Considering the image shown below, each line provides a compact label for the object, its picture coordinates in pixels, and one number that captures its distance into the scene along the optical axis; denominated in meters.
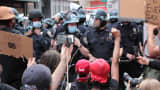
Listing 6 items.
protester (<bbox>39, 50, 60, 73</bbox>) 3.04
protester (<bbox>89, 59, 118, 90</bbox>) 2.70
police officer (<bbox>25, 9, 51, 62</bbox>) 5.34
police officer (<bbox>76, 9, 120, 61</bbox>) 4.54
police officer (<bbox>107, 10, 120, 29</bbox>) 8.00
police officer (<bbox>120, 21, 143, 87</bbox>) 5.57
